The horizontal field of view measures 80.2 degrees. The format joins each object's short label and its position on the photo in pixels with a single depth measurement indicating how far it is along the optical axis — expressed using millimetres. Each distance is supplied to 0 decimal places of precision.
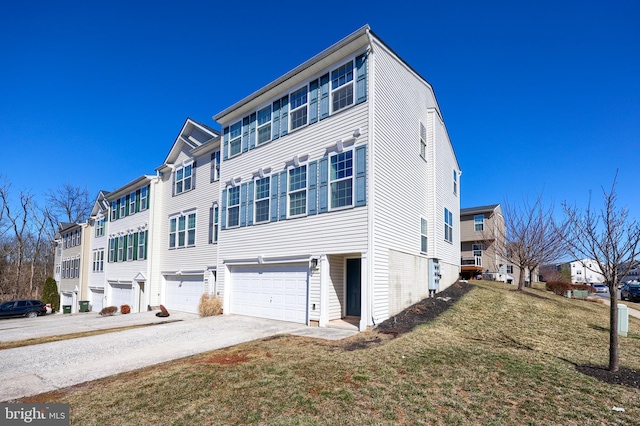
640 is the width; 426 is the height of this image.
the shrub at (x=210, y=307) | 16594
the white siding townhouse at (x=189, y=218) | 19359
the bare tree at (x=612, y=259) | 7504
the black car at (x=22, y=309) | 27188
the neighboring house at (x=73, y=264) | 33562
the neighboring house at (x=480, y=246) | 34406
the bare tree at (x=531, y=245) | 22453
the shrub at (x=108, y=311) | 23859
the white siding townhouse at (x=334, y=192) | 12047
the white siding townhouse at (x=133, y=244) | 23203
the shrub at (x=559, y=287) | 24898
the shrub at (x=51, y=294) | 38969
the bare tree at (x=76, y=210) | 49812
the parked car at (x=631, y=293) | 31928
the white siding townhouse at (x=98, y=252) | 30041
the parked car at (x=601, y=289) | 34838
